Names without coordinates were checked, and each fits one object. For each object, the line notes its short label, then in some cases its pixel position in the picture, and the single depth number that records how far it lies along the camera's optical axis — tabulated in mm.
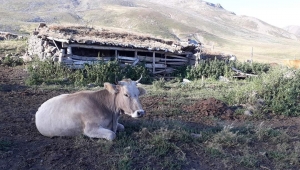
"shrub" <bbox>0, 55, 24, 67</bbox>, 17766
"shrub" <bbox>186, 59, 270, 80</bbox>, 17955
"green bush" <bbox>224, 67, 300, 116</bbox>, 9805
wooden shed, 16397
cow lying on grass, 6094
